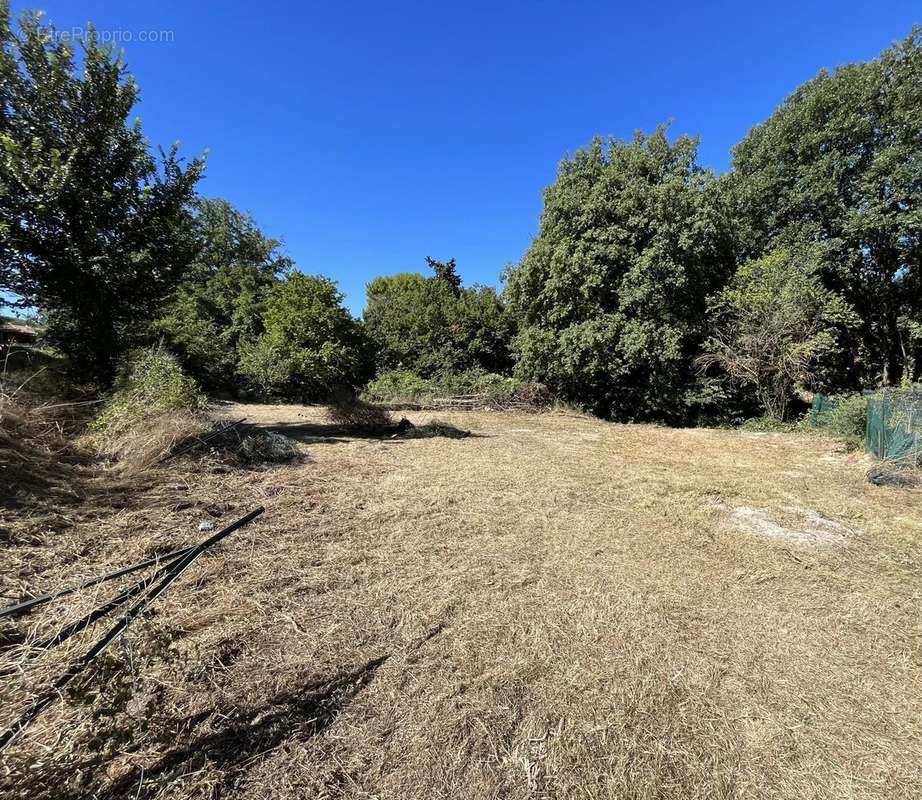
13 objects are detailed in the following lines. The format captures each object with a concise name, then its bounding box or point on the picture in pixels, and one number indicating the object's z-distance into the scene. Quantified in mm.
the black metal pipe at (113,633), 1577
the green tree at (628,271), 12367
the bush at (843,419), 8008
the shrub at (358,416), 9234
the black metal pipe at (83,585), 1264
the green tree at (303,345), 14688
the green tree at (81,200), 5668
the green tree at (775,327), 11500
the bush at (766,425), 11323
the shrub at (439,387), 15219
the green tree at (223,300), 14547
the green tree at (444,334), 18188
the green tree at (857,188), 11742
